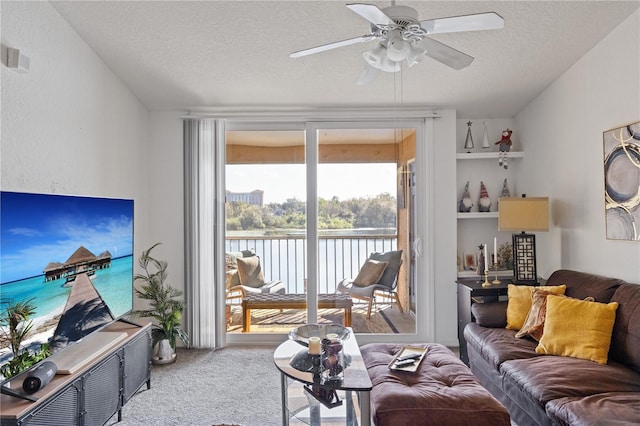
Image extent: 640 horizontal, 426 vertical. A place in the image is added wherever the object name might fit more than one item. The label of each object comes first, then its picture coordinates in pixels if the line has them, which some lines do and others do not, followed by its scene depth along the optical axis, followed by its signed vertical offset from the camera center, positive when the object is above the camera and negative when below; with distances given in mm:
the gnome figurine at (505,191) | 4113 +290
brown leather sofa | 1801 -857
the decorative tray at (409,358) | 2240 -848
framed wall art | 2553 +247
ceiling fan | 1715 +886
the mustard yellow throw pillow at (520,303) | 2873 -640
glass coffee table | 1908 -945
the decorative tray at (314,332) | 2490 -738
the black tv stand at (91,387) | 1736 -868
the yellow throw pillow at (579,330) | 2309 -691
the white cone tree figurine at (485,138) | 4121 +855
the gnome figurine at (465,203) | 4051 +169
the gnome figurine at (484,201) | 4051 +184
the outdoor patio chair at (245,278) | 4004 -593
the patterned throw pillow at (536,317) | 2664 -695
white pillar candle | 2121 -698
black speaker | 1790 -728
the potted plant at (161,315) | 3430 -832
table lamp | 3293 -50
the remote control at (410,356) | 2371 -846
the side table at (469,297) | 3336 -684
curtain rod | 3891 +1070
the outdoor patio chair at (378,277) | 3996 -591
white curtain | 3848 -108
